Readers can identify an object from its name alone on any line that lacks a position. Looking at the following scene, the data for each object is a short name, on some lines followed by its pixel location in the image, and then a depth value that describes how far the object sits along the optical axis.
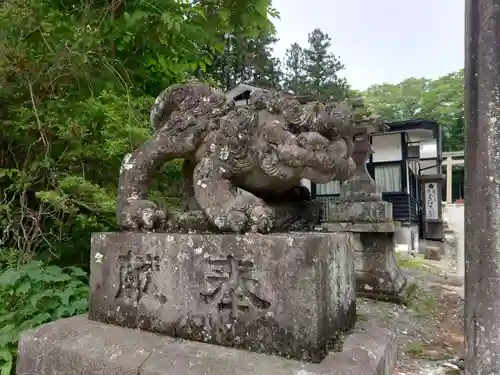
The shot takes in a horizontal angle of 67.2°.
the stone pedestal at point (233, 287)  1.46
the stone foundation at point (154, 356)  1.40
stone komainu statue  1.70
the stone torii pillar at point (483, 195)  2.38
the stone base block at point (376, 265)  5.15
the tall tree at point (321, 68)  17.73
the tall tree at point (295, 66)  18.55
